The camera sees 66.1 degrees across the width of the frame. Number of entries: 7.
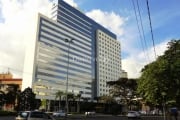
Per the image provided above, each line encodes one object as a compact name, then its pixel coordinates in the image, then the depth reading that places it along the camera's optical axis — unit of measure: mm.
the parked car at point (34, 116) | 11616
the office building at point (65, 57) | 64210
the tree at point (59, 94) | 56487
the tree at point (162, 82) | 11403
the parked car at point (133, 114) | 25978
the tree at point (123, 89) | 42655
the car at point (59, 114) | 28980
